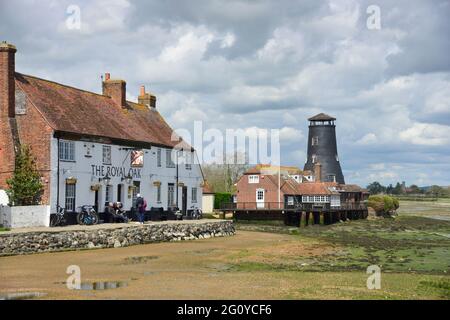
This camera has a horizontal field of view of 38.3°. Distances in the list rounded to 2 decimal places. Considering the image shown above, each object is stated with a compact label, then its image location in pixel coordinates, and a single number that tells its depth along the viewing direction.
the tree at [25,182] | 34.31
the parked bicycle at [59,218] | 34.88
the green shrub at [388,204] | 93.06
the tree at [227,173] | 108.06
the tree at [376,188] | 188.64
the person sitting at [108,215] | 39.09
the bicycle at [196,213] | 50.04
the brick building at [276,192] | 72.00
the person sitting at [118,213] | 38.97
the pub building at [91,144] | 35.50
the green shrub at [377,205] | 91.62
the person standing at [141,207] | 38.27
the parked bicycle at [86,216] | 36.34
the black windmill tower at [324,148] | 101.25
